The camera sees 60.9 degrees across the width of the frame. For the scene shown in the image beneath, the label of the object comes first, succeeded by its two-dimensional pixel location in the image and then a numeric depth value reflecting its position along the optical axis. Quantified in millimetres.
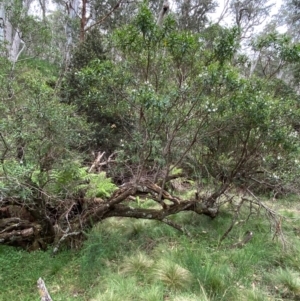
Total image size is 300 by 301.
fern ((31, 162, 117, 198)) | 3256
